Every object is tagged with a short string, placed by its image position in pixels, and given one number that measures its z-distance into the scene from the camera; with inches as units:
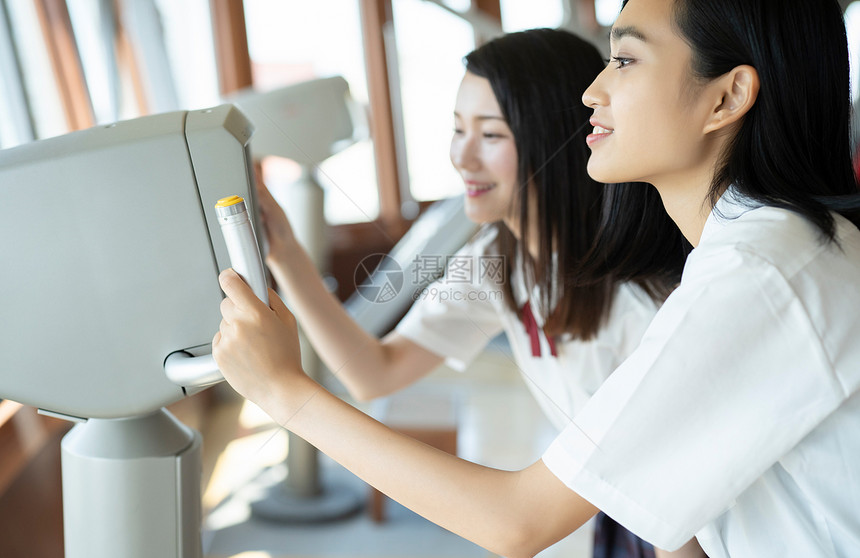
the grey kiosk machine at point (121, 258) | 25.0
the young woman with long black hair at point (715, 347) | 24.3
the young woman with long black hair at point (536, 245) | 40.1
